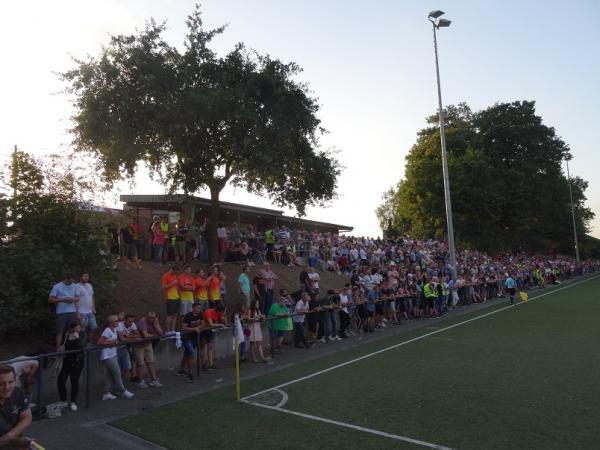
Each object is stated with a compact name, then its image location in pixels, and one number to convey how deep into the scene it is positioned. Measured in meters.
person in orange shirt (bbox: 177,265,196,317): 12.66
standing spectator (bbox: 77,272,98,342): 10.34
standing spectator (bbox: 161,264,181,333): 12.36
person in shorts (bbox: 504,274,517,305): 25.18
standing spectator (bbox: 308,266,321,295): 16.73
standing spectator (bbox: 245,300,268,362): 12.64
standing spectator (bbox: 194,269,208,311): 12.97
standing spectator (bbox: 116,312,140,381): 10.29
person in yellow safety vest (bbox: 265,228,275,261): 21.53
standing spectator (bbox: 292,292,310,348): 14.66
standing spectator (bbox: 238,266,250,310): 14.52
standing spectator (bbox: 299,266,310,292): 16.38
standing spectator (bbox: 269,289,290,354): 13.45
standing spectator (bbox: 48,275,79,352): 9.94
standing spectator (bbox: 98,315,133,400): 9.40
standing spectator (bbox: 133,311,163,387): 10.30
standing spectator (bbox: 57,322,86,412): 8.80
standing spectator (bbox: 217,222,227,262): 19.31
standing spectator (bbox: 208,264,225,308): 13.19
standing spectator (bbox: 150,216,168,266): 16.97
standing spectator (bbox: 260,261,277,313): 15.73
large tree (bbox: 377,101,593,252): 43.25
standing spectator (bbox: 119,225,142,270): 16.55
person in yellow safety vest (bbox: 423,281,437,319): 20.95
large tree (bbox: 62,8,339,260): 14.97
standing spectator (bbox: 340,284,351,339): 16.27
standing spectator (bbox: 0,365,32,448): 4.07
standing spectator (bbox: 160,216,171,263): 17.00
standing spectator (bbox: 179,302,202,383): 10.73
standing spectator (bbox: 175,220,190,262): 17.73
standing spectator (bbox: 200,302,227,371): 11.38
